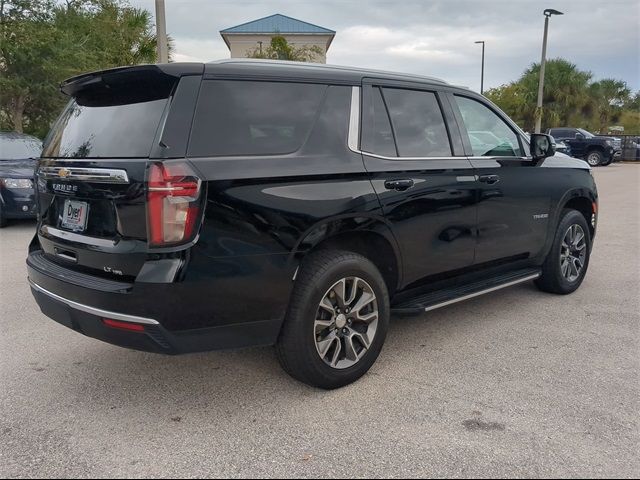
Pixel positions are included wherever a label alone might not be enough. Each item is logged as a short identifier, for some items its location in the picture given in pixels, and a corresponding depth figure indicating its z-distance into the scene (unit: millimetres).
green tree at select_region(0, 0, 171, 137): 16031
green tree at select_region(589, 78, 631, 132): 41000
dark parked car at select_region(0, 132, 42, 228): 8594
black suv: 2748
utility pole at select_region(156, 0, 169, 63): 10594
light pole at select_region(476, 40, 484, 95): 37956
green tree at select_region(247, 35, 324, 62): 25000
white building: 41906
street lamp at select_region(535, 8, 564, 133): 25141
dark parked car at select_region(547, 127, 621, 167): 26703
